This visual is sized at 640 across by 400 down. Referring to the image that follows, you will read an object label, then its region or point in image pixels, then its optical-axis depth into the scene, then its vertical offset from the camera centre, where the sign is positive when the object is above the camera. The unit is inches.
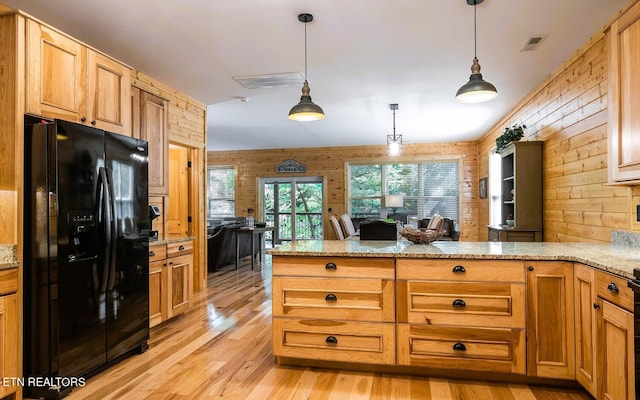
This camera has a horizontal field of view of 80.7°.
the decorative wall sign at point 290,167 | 365.7 +34.0
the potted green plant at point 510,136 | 181.8 +31.6
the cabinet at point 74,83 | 90.8 +32.6
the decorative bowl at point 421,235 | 110.6 -10.2
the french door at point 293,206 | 368.8 -4.5
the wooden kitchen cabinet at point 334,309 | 99.1 -29.1
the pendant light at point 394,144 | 207.8 +31.3
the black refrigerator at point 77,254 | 88.0 -13.0
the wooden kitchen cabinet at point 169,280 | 130.8 -28.9
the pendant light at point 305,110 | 117.3 +28.8
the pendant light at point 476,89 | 98.3 +29.1
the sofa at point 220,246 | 249.0 -30.1
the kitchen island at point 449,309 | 88.7 -27.5
